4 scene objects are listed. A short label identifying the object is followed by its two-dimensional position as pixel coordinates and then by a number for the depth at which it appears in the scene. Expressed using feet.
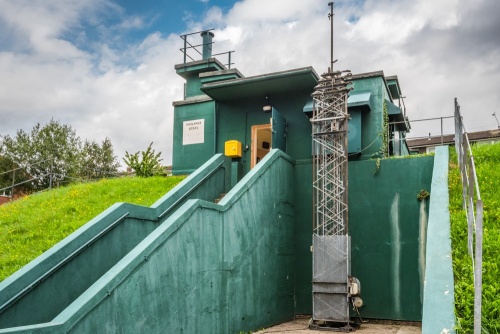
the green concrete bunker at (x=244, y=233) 19.56
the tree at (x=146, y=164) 57.98
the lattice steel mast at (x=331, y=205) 31.58
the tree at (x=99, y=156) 138.69
